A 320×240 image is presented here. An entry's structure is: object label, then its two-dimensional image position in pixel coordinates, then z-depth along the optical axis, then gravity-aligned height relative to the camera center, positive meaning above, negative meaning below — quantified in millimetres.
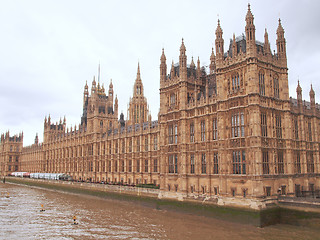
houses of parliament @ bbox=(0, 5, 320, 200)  38938 +4439
